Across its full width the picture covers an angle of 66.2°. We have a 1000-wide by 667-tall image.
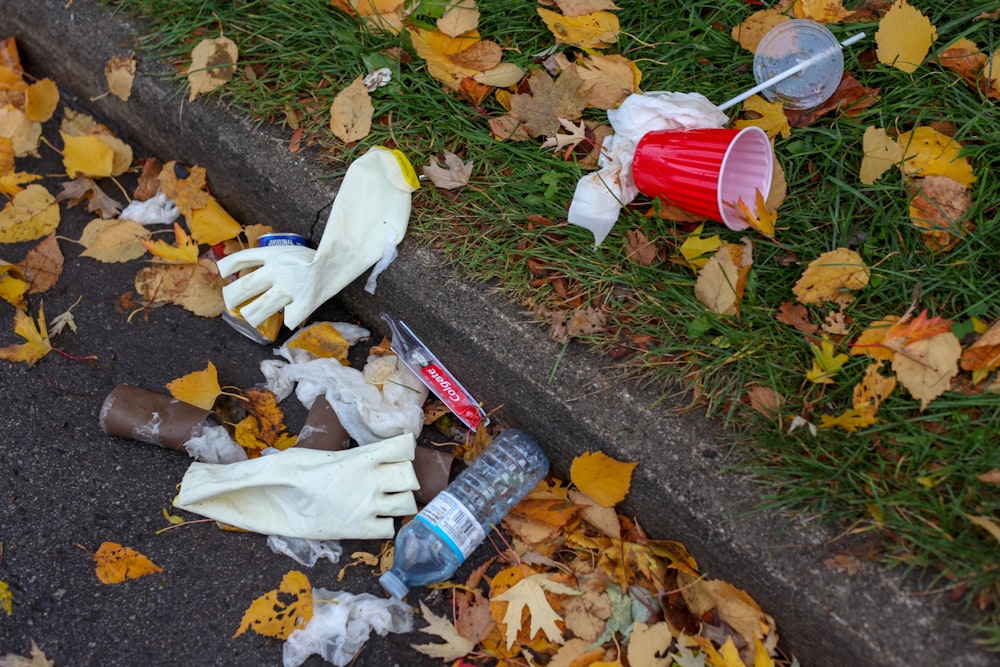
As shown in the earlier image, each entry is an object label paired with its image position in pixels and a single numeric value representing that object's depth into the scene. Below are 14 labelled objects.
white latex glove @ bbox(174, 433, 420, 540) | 2.06
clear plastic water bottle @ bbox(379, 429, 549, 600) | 1.98
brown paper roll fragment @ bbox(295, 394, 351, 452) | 2.19
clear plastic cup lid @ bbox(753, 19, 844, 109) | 2.13
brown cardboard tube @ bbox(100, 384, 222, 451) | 2.19
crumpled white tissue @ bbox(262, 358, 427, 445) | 2.22
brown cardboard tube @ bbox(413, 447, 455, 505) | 2.14
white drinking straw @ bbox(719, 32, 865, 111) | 2.11
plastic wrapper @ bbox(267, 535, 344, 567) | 2.09
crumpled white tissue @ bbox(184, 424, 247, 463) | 2.19
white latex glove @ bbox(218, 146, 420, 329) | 2.23
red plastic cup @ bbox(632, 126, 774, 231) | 1.94
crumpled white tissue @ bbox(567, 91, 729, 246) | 2.13
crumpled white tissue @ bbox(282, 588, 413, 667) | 1.96
